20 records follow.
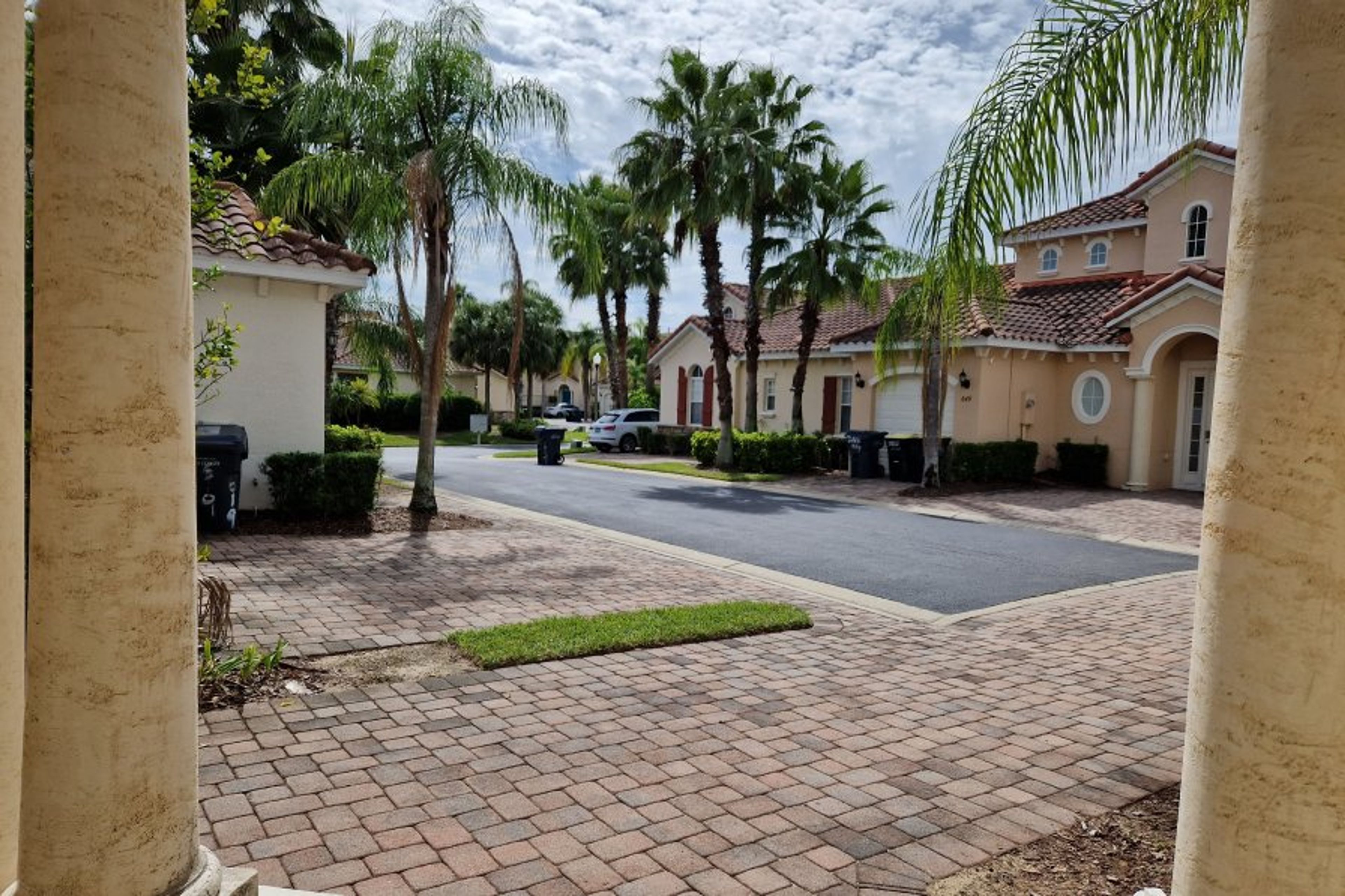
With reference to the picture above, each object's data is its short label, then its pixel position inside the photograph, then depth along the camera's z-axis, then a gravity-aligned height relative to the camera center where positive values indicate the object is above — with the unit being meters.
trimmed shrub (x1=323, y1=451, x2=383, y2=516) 12.21 -1.30
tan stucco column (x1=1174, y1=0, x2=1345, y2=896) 1.92 -0.14
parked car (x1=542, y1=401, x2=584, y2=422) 65.19 -1.21
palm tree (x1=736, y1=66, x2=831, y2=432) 22.47 +6.16
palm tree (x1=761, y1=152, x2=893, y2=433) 23.83 +4.45
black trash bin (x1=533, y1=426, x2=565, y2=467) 25.88 -1.44
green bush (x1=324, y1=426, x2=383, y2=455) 14.99 -0.90
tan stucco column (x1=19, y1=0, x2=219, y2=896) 2.11 -0.16
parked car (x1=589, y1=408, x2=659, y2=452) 33.09 -1.12
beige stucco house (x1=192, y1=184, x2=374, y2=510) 11.84 +0.66
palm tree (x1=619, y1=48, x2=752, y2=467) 22.78 +6.45
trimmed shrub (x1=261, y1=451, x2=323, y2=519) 11.92 -1.27
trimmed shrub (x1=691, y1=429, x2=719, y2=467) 26.08 -1.24
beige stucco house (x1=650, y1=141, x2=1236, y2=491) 20.44 +1.70
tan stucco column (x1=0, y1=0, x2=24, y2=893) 2.50 -0.15
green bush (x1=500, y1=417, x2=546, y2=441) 40.94 -1.60
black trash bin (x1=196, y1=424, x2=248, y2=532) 10.72 -1.12
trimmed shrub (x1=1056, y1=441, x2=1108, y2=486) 21.36 -1.00
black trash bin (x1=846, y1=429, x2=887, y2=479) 22.83 -1.07
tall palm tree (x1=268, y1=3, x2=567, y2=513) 12.21 +3.12
